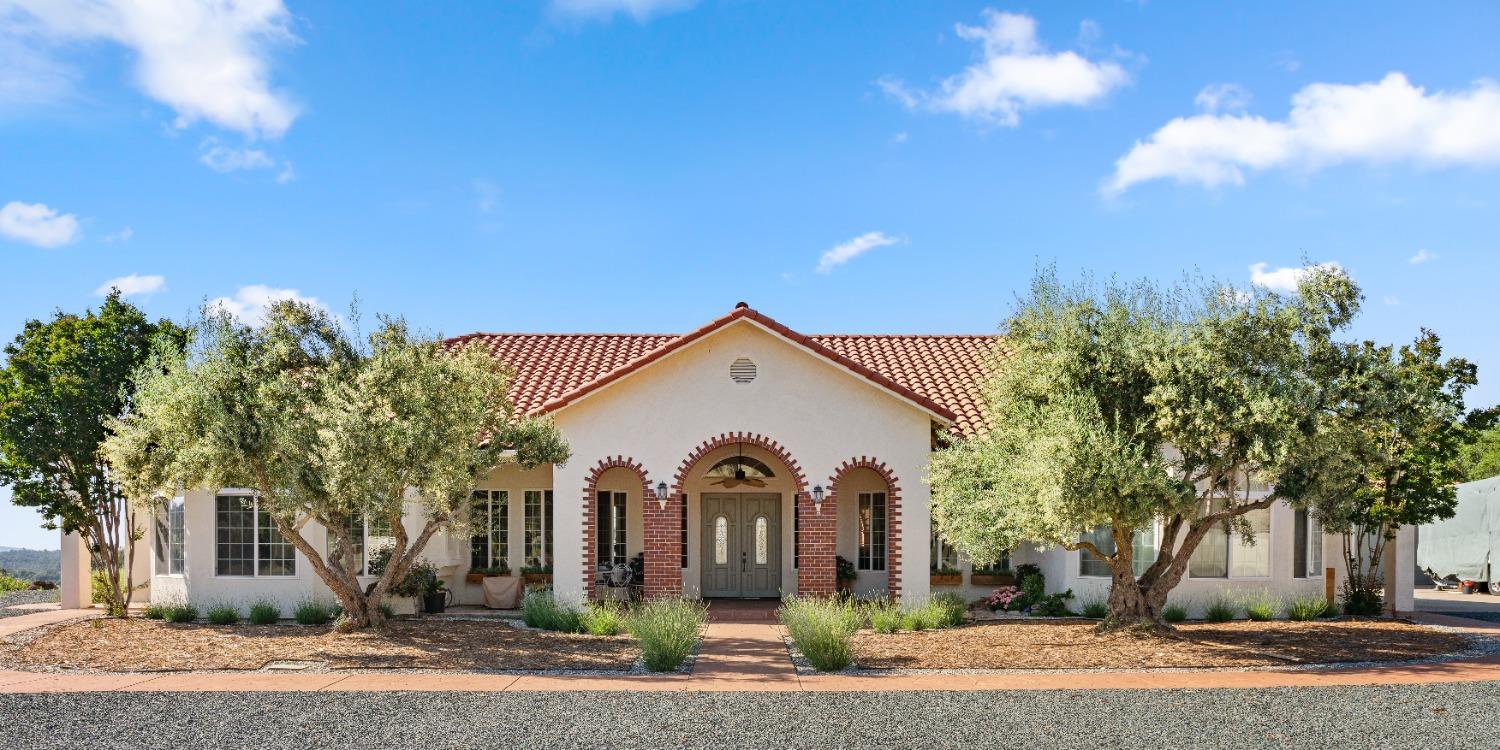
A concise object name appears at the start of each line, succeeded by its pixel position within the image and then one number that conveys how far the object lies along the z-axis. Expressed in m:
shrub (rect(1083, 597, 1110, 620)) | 18.08
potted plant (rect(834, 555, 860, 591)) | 20.36
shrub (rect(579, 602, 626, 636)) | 15.91
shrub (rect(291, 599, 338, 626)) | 16.92
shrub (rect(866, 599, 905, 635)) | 16.17
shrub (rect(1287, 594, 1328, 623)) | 18.12
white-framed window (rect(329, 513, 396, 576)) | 18.76
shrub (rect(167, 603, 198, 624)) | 17.48
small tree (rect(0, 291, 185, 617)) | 18.17
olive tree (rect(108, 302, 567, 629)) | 13.96
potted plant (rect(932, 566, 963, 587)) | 19.70
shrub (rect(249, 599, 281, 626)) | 17.11
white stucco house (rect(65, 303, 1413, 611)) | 18.19
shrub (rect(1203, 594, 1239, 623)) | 17.91
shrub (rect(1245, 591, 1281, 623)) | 17.95
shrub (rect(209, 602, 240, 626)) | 17.09
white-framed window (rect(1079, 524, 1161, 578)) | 18.70
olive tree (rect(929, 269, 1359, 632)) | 13.25
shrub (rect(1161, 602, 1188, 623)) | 17.82
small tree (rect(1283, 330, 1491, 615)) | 13.74
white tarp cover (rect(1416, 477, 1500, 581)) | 27.33
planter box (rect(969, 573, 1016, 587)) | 19.73
